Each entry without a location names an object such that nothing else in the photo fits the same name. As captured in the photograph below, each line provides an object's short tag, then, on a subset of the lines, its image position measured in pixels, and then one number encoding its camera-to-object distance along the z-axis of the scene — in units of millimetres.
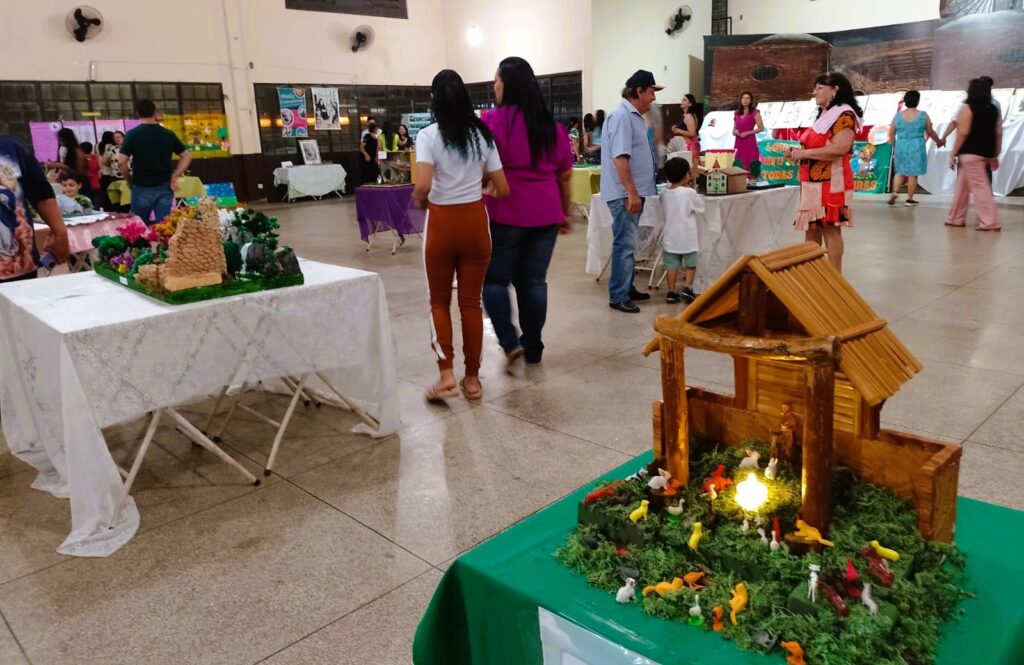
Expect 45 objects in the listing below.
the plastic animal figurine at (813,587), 1019
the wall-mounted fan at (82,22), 12312
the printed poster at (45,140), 12234
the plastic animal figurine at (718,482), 1247
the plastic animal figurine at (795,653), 955
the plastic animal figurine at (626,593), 1102
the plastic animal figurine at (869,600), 990
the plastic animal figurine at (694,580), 1105
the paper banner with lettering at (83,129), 12508
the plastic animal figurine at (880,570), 1031
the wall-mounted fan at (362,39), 15953
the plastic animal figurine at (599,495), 1309
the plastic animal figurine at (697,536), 1159
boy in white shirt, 5281
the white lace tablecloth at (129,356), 2455
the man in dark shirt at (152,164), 5934
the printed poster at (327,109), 15766
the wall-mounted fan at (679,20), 14078
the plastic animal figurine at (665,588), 1088
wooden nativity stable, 1088
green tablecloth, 1006
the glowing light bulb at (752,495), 1194
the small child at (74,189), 6719
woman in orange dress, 4883
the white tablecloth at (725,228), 5566
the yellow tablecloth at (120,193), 7699
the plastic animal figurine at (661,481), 1278
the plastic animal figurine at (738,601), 1042
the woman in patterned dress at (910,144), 10531
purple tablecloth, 8531
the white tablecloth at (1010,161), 11047
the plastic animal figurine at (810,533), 1109
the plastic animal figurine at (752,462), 1258
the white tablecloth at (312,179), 15070
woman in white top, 3285
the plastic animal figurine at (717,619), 1039
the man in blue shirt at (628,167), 4809
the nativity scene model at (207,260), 2744
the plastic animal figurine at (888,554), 1072
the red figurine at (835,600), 990
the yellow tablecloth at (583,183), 8804
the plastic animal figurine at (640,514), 1226
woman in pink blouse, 3592
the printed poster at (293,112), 15227
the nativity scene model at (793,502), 1016
